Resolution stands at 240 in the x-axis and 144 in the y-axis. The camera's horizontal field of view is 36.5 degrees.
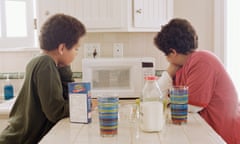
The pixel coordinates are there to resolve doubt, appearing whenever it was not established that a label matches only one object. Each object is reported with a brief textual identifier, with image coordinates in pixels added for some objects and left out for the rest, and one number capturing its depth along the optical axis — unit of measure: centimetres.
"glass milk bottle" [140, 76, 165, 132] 149
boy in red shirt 184
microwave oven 273
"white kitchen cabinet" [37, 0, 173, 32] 272
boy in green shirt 169
